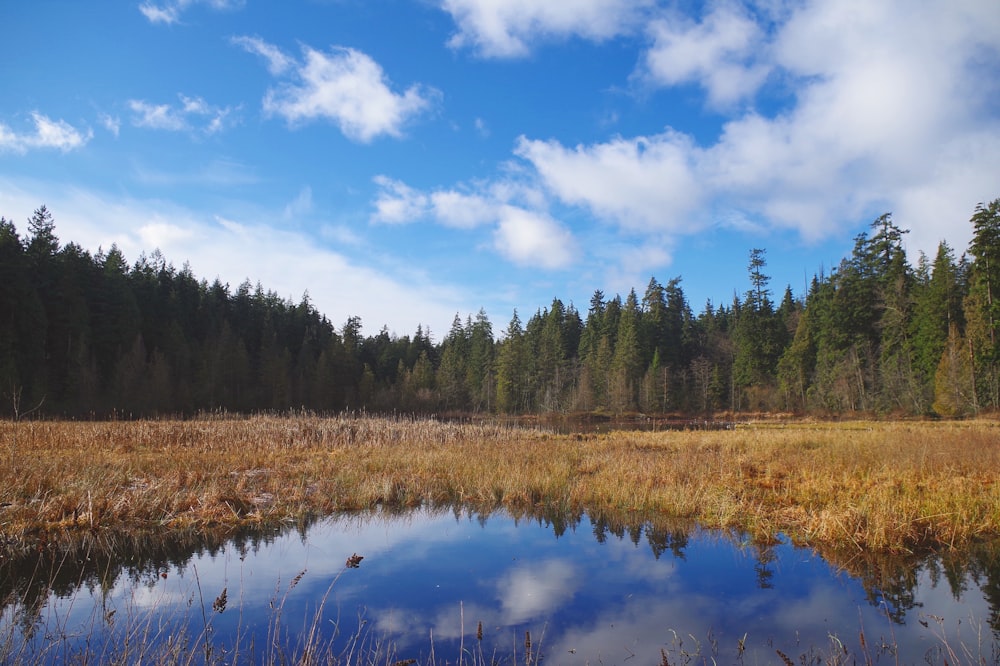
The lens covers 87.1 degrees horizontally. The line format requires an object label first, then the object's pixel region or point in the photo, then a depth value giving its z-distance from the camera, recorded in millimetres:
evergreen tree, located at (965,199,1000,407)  39031
